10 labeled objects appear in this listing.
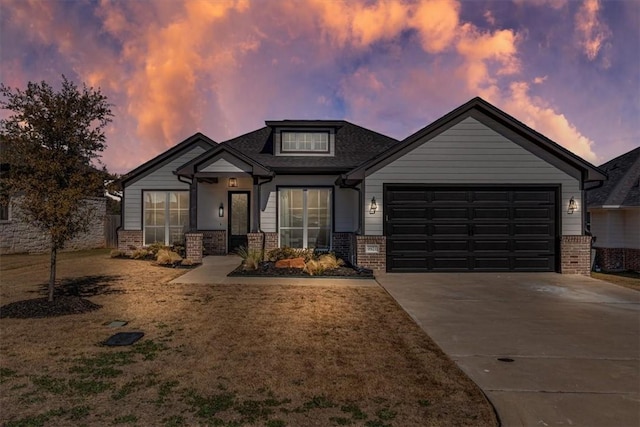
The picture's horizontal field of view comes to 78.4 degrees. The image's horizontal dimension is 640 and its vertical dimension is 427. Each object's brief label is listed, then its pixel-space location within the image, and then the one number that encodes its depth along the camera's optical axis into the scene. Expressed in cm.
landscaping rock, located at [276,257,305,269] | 1174
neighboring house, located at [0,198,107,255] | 1675
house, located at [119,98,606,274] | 1191
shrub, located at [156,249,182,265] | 1332
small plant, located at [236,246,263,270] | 1158
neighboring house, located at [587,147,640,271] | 1400
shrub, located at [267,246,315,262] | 1313
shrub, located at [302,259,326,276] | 1110
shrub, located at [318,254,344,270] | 1155
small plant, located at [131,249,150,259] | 1516
